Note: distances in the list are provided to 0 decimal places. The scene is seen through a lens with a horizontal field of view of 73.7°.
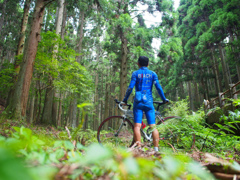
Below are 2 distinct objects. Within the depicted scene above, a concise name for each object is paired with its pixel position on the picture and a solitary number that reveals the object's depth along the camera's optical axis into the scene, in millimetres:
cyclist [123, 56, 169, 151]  3094
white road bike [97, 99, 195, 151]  3346
